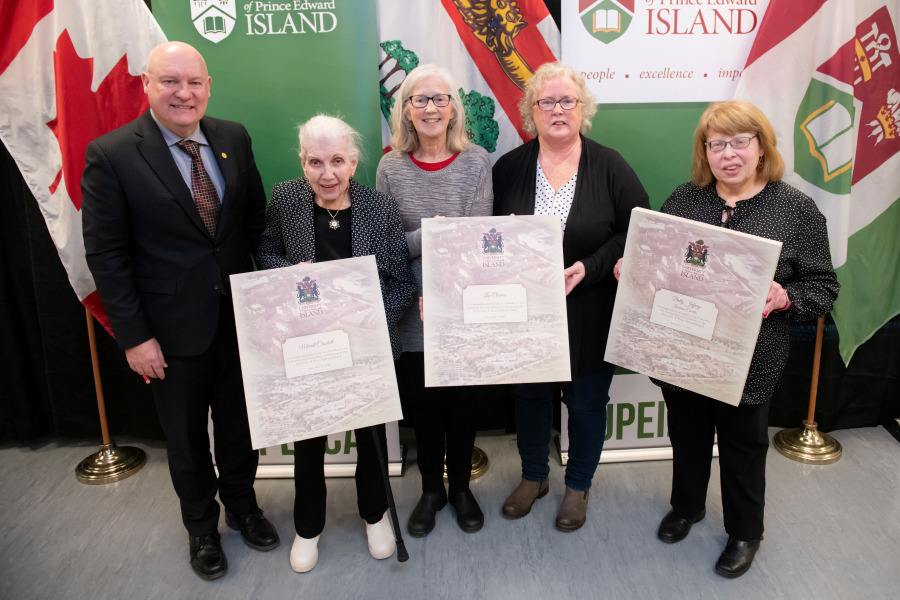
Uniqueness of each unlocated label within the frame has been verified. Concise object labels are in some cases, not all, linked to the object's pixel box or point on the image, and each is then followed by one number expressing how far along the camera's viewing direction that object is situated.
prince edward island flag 2.71
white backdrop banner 2.68
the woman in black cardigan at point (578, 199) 2.19
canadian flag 2.54
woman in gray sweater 2.16
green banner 2.62
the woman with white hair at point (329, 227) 1.98
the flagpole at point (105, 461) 3.03
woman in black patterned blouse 1.91
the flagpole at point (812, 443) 3.02
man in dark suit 1.97
